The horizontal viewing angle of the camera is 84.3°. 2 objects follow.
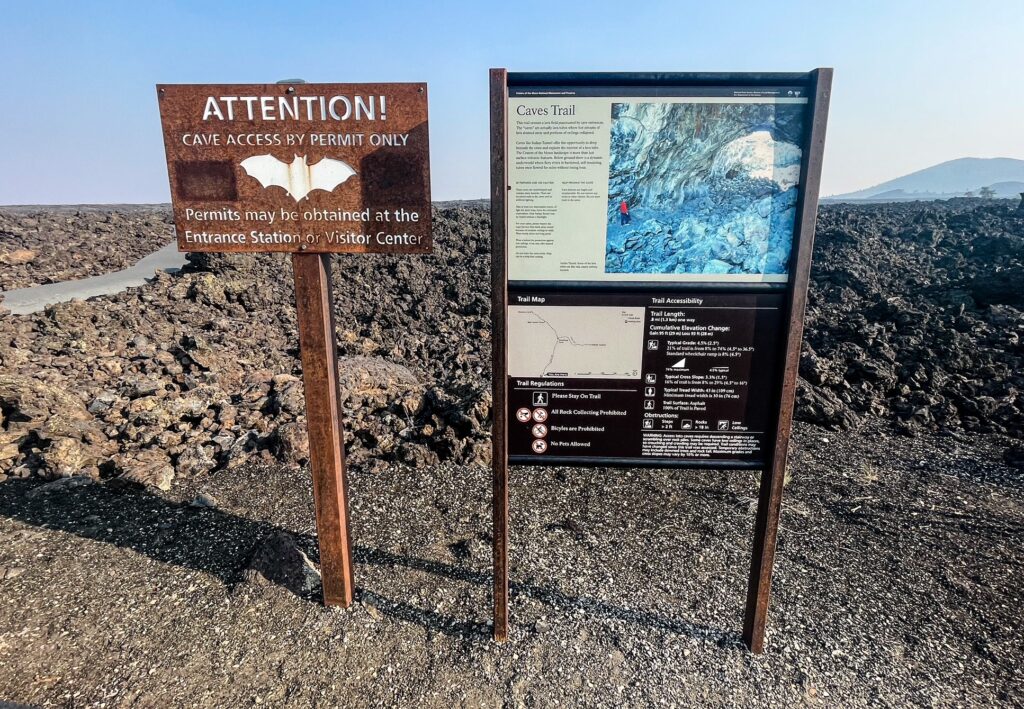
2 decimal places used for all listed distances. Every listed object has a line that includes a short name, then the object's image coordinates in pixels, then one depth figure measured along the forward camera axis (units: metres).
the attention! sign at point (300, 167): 2.49
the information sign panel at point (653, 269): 2.36
